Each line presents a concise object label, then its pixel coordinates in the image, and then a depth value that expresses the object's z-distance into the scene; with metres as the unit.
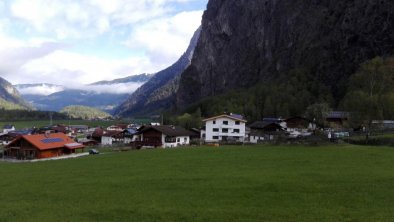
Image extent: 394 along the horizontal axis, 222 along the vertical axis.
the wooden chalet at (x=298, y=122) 123.59
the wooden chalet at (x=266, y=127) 115.62
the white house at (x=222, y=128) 104.31
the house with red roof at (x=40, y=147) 82.27
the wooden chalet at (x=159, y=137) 93.12
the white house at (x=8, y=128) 191.62
